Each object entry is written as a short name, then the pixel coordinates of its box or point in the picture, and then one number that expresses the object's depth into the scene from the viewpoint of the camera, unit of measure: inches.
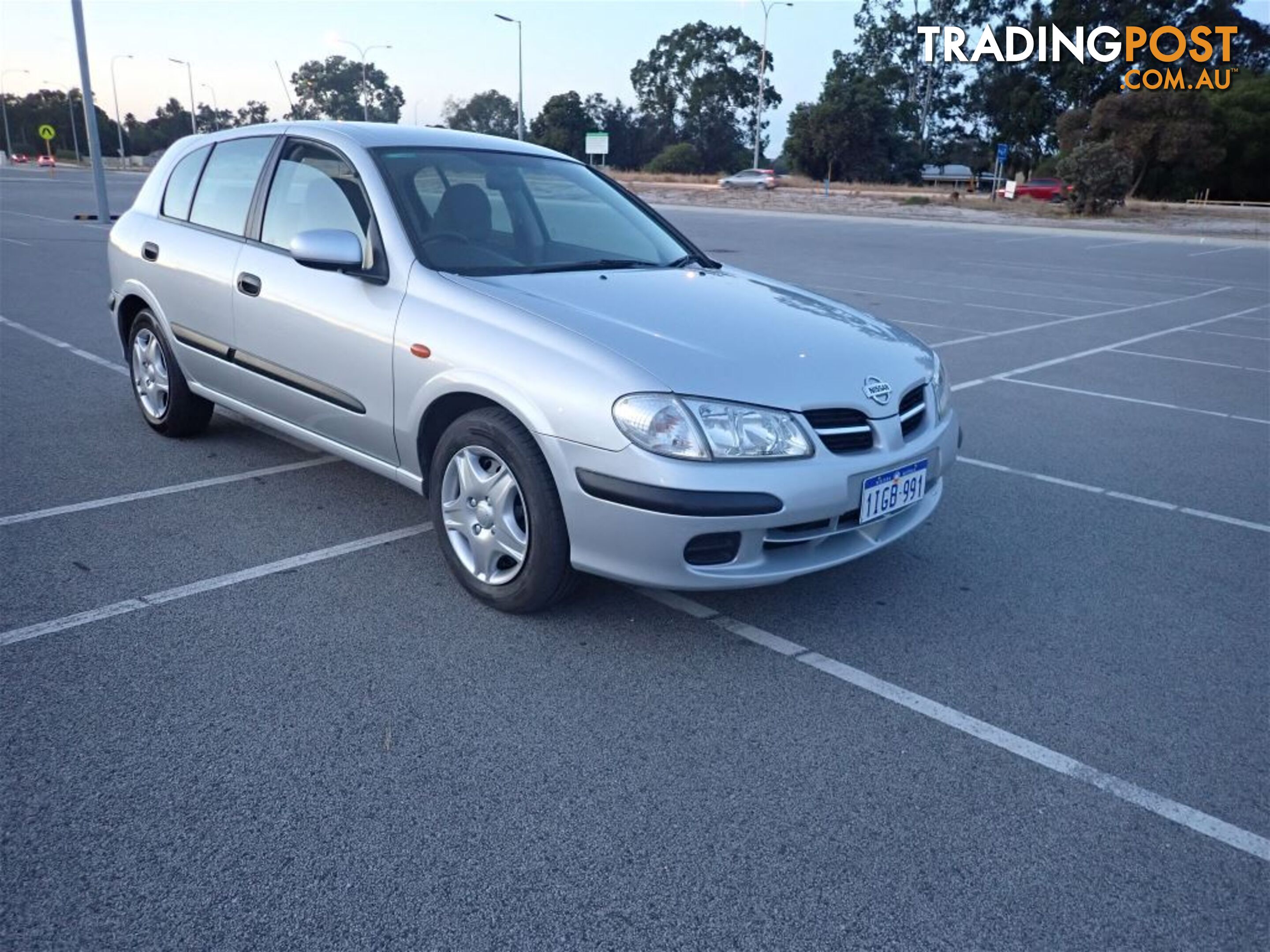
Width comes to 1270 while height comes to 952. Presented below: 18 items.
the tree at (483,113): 3769.7
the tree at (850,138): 2421.3
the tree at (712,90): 3216.0
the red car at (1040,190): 1911.9
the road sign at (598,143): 2514.8
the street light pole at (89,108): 686.5
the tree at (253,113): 3715.6
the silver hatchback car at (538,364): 126.4
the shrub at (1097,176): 1366.9
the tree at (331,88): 3137.3
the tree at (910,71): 2802.7
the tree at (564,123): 2967.5
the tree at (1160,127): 1695.4
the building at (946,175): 2658.2
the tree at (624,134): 3358.8
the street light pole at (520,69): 1567.4
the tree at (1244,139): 1905.8
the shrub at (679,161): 2913.4
